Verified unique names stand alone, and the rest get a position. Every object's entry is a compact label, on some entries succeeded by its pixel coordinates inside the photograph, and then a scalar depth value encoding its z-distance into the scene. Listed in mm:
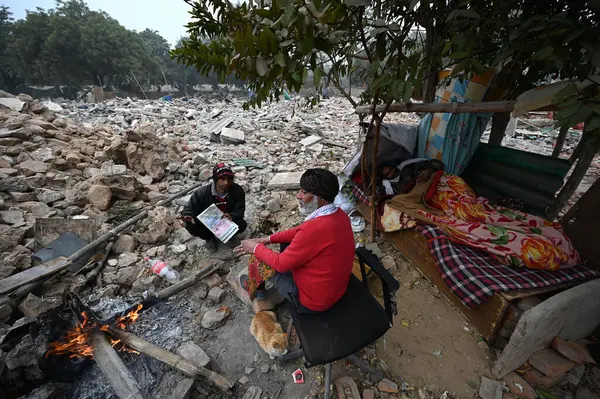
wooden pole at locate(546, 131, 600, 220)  3192
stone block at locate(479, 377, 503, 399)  1985
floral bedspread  2420
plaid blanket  2199
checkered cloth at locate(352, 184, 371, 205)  3819
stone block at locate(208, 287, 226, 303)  2760
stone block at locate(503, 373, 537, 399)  1993
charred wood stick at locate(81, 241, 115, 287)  2885
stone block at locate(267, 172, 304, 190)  5191
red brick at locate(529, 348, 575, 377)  1993
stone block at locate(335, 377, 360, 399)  1955
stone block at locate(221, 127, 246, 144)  8055
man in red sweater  1705
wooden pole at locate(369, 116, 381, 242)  2804
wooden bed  2121
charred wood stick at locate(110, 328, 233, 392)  1933
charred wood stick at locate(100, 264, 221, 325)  2337
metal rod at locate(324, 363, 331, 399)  1835
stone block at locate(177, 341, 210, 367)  2098
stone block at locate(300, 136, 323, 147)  8007
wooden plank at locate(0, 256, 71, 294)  2360
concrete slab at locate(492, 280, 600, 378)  1858
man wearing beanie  3230
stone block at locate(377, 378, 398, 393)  2020
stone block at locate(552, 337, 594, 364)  2025
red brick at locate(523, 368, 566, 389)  2021
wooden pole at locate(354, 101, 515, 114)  1908
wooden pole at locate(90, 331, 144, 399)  1755
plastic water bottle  2982
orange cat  2162
